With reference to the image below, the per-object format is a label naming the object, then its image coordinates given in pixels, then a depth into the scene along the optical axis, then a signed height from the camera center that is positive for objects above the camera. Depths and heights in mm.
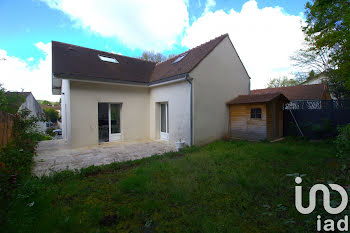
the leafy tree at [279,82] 30181 +6774
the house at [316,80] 16828 +4671
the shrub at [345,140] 3474 -585
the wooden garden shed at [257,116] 7543 +2
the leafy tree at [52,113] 31569 +860
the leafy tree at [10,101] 4643 +565
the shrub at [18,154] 2842 -996
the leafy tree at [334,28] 6737 +4369
